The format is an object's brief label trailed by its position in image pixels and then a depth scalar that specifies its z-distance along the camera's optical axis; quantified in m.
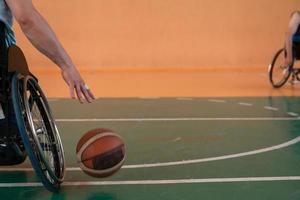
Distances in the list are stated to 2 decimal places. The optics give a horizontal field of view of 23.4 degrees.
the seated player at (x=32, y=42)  3.30
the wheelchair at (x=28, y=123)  3.34
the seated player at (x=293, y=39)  9.03
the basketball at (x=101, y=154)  3.77
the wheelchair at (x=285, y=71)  9.25
